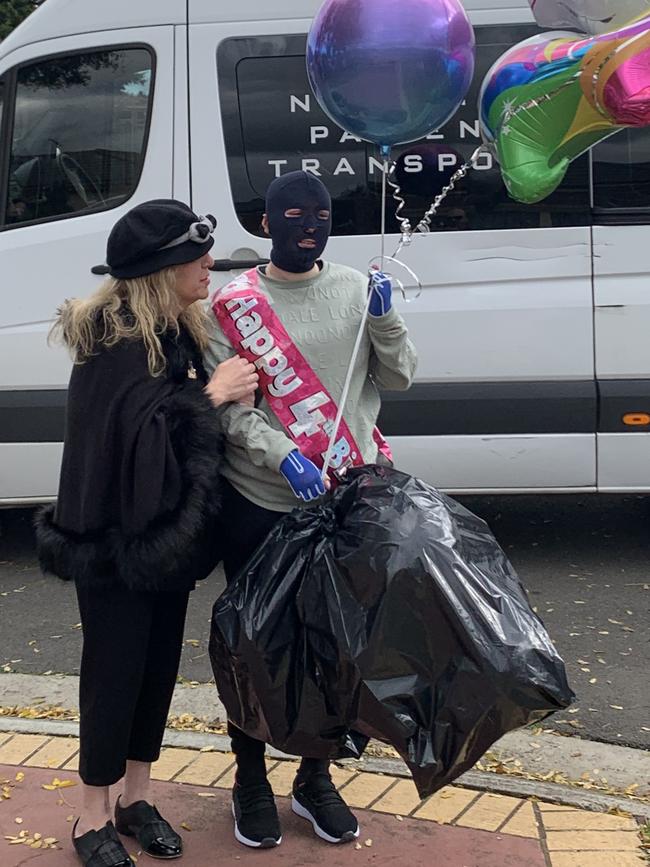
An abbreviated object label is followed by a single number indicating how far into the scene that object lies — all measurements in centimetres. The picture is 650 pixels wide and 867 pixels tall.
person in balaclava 298
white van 528
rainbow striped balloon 275
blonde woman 286
